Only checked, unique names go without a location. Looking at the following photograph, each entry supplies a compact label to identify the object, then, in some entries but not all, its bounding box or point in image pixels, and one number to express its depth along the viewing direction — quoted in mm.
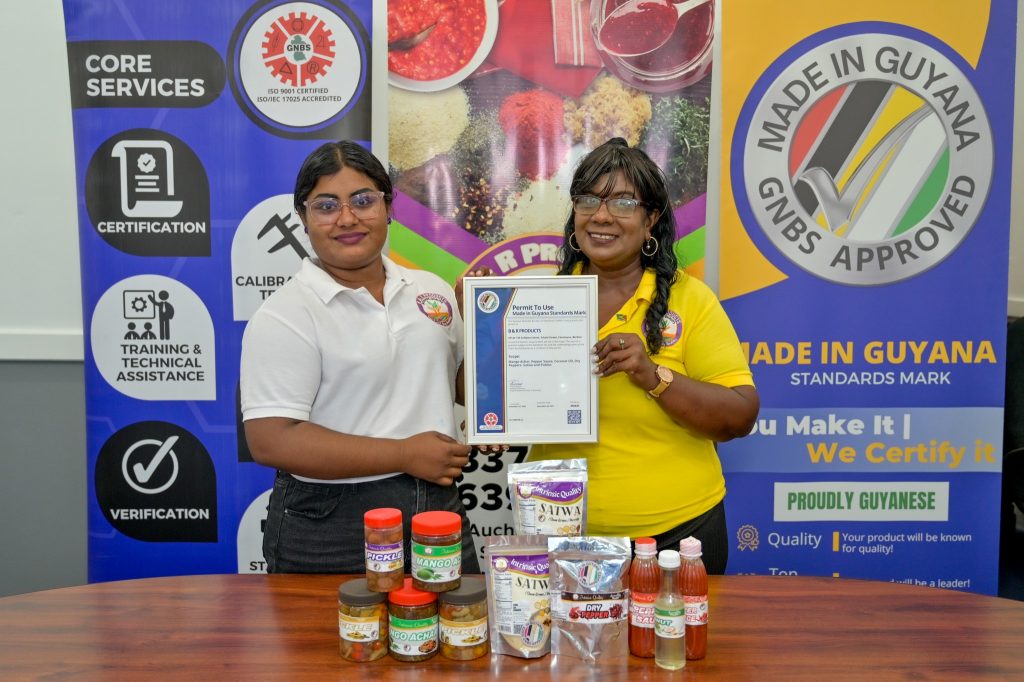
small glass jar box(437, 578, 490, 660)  1422
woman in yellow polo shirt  1997
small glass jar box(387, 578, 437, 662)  1413
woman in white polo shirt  1881
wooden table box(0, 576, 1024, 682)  1393
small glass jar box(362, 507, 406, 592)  1422
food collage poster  3020
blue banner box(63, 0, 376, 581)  3035
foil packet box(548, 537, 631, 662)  1388
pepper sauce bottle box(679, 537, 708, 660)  1378
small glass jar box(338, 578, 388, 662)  1414
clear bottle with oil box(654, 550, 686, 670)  1356
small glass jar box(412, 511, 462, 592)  1408
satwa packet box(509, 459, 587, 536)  1511
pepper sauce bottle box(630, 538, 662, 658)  1378
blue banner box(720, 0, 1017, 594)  3014
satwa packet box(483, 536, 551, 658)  1404
